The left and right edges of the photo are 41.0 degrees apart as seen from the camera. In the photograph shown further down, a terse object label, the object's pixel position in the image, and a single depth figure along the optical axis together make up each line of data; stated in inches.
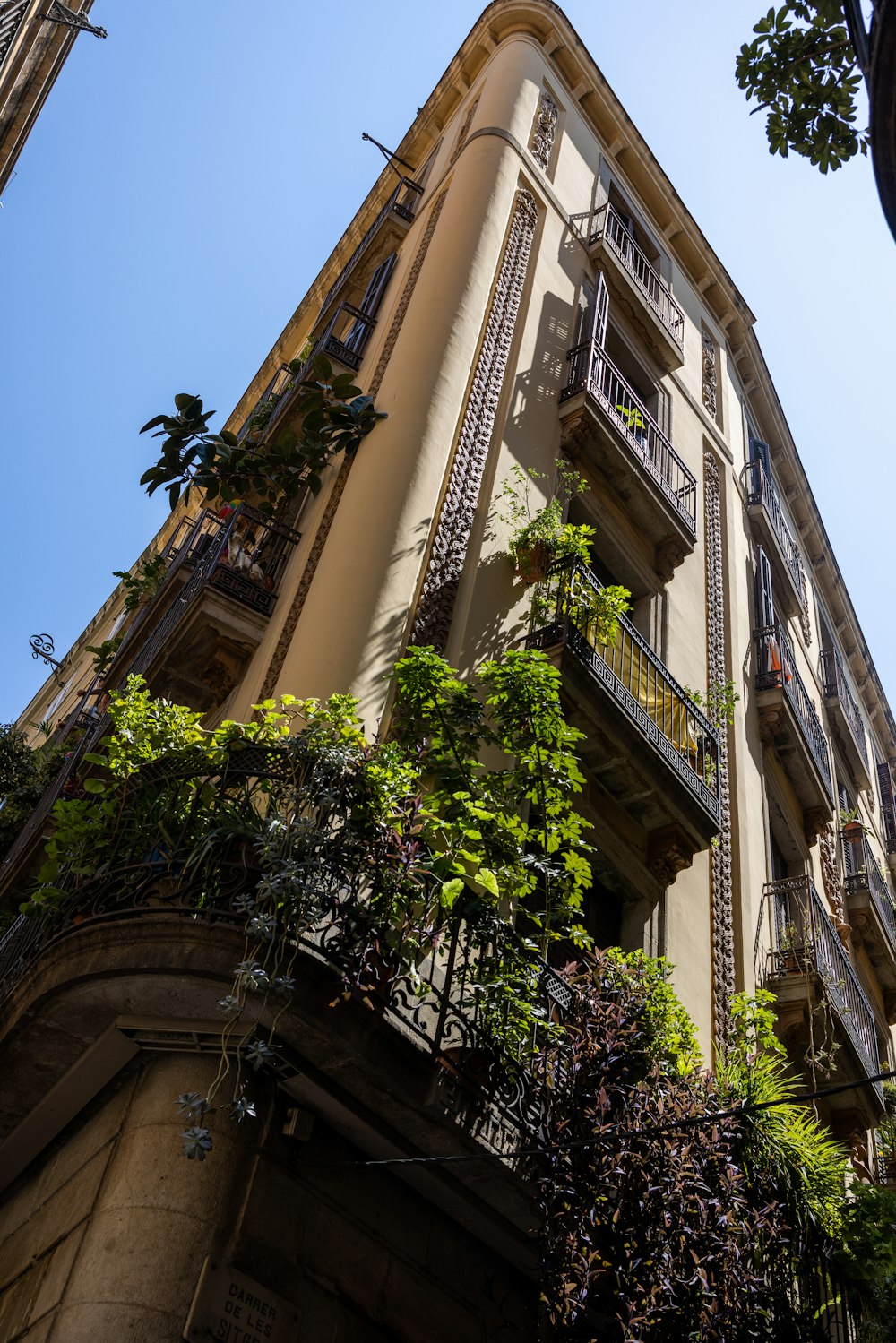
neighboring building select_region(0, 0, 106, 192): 442.0
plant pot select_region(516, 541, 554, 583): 395.5
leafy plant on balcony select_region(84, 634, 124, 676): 585.0
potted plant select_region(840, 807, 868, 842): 662.5
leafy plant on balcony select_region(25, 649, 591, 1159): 231.9
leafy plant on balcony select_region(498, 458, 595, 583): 394.3
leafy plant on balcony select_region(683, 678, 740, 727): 460.4
